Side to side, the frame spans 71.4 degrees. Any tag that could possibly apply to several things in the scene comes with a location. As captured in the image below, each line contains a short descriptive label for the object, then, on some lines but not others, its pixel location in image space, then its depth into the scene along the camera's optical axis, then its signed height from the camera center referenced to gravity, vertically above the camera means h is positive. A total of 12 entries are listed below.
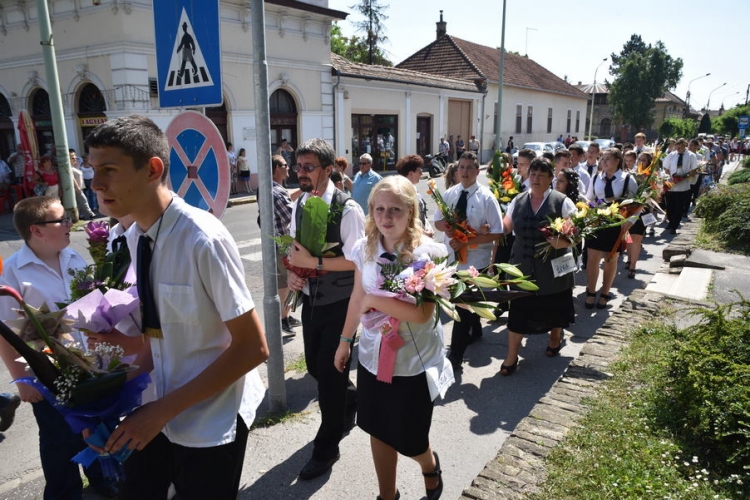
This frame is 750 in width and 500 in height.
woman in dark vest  4.95 -1.24
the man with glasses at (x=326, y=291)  3.44 -1.04
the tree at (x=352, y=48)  45.78 +7.67
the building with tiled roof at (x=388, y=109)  22.97 +1.32
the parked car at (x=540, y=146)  29.80 -0.53
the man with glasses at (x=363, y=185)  6.67 -0.62
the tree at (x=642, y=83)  53.81 +5.59
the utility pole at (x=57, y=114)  8.84 +0.35
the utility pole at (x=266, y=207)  3.64 -0.52
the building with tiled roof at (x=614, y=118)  61.91 +3.36
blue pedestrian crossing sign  3.25 +0.53
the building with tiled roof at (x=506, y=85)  34.69 +3.76
